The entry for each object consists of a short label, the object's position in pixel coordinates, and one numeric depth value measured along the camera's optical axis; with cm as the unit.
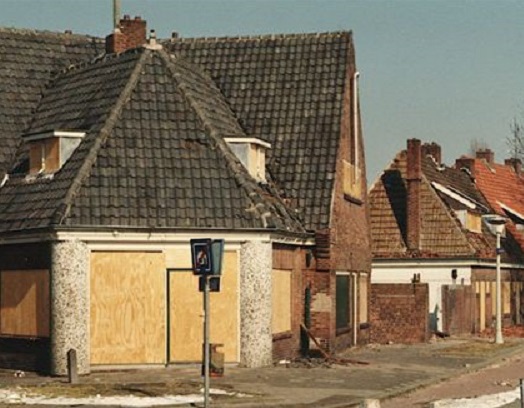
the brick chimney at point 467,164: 6172
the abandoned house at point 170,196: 2786
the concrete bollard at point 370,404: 1548
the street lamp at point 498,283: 4178
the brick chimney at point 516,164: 7170
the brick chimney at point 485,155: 7319
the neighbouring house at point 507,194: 5856
